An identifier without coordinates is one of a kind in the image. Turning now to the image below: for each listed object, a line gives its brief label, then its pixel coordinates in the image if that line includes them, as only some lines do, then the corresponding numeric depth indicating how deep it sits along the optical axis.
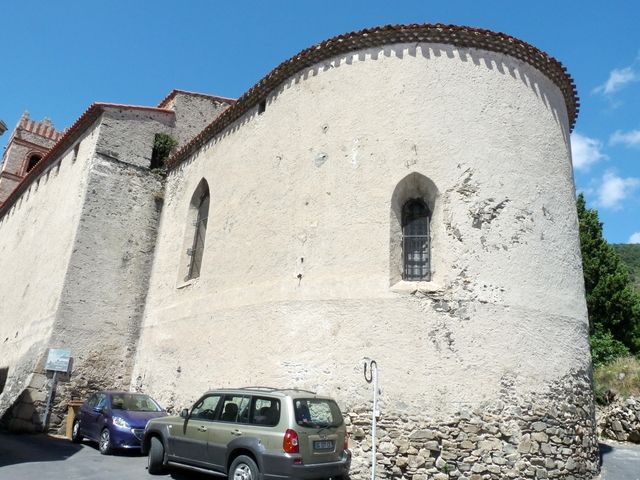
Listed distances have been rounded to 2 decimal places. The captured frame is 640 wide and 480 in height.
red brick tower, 32.78
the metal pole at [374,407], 7.96
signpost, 13.27
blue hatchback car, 10.32
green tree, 23.42
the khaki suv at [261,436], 6.76
